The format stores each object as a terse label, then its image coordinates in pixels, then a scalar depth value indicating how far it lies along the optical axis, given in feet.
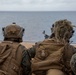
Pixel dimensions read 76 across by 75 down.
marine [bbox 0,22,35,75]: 8.59
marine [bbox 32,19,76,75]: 8.82
